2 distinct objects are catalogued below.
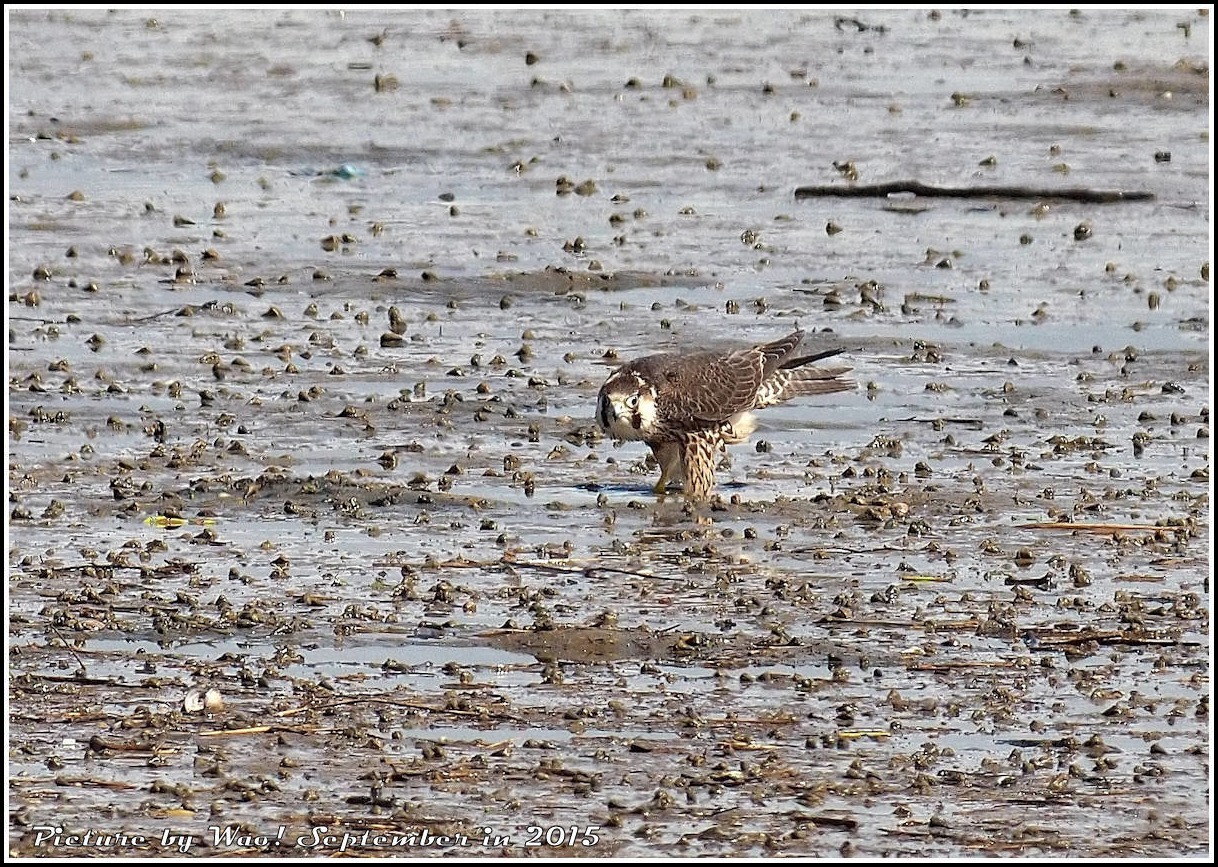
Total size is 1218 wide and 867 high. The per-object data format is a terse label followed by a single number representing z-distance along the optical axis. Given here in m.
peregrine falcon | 19.34
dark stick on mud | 31.89
